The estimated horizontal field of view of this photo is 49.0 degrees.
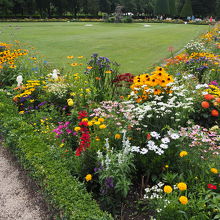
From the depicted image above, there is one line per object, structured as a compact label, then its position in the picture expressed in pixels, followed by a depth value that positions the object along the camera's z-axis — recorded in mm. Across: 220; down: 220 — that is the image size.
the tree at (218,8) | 47269
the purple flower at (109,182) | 2516
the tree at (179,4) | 54750
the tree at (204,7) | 52875
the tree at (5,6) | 42875
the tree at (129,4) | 55844
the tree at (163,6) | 49500
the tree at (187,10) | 48156
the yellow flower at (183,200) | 2089
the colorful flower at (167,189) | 2141
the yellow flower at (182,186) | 2178
